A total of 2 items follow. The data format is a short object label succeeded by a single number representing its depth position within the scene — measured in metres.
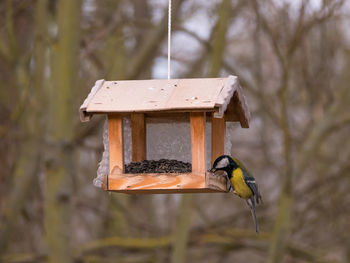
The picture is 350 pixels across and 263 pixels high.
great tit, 7.66
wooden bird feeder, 7.00
